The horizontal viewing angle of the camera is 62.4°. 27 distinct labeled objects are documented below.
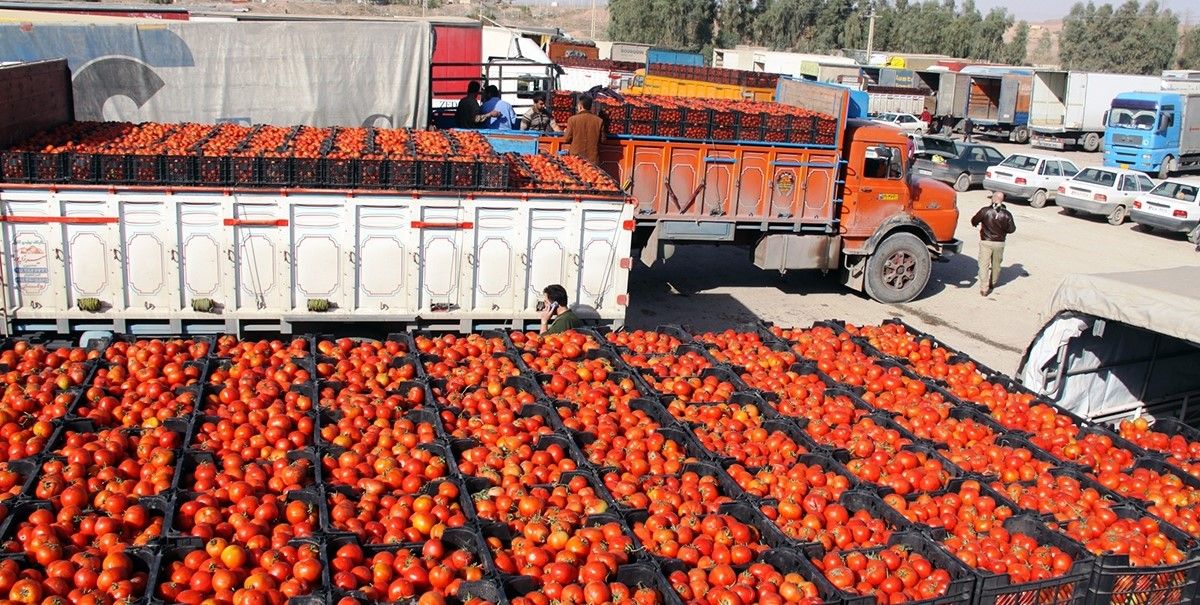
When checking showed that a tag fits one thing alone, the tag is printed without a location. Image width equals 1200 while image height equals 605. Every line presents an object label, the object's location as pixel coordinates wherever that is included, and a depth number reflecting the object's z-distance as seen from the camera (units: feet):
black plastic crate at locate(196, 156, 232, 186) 33.63
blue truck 112.78
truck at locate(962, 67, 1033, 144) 141.08
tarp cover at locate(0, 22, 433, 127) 59.41
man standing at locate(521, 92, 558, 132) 52.65
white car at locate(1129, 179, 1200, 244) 77.56
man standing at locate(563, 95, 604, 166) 46.47
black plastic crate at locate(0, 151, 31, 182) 31.96
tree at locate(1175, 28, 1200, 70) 262.88
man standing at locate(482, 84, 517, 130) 56.13
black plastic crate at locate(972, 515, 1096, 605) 17.85
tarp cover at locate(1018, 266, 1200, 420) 27.96
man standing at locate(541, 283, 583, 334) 32.65
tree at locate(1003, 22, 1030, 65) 270.05
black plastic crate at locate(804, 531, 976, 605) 17.24
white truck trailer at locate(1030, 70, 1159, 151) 138.72
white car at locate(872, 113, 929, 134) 127.80
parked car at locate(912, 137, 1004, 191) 94.43
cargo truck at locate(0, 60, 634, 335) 33.06
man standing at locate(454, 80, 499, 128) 55.77
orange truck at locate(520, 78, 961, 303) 49.65
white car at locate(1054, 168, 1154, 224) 83.51
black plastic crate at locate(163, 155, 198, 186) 33.32
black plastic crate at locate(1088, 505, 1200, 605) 18.60
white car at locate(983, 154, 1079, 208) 88.79
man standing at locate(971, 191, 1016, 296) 56.34
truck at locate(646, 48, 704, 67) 151.86
